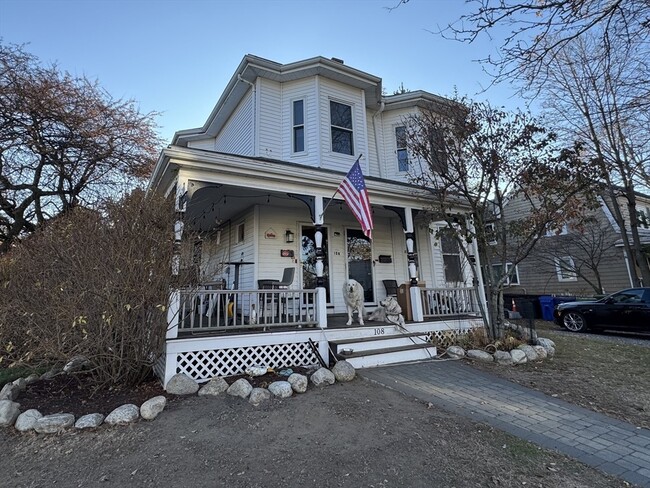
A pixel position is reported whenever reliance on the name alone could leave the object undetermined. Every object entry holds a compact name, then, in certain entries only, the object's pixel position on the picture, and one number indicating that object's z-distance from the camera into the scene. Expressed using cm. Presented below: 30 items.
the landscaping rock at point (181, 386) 438
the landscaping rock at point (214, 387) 437
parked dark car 867
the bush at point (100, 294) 414
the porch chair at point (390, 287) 880
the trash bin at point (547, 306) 1239
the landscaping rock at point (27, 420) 348
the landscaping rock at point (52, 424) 341
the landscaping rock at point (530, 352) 610
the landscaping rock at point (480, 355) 602
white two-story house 559
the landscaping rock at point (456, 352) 620
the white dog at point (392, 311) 671
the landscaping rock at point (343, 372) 487
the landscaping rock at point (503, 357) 588
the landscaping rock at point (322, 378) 473
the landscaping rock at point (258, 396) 411
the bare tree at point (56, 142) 1026
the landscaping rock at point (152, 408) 369
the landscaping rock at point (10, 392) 422
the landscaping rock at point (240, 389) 430
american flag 549
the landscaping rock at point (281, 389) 429
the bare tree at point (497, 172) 659
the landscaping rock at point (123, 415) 355
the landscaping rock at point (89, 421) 347
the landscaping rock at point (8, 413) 363
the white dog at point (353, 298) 643
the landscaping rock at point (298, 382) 446
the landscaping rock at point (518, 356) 585
